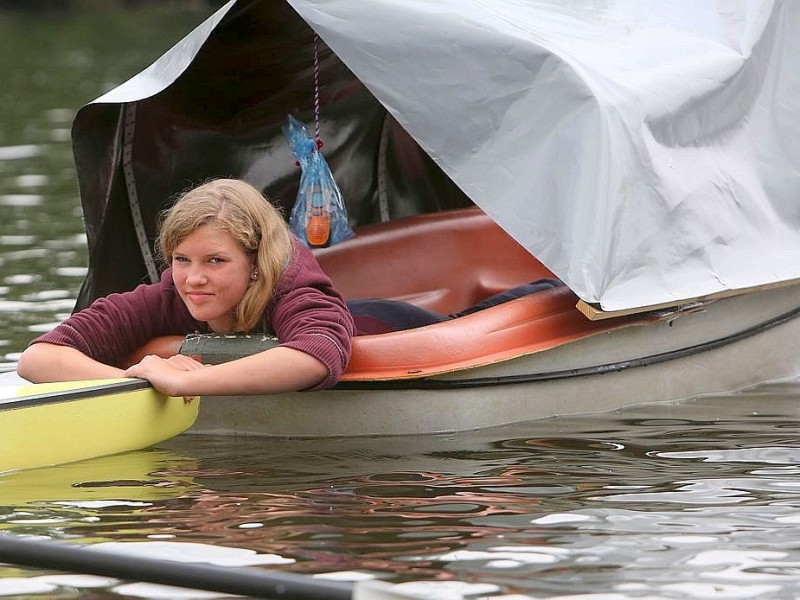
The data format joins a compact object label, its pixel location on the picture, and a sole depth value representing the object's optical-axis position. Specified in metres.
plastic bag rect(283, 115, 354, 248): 12.95
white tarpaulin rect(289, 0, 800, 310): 11.03
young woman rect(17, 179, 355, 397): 10.12
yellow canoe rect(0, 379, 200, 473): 9.74
